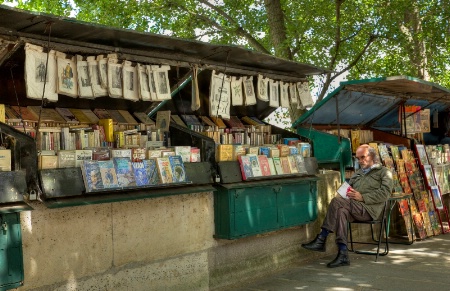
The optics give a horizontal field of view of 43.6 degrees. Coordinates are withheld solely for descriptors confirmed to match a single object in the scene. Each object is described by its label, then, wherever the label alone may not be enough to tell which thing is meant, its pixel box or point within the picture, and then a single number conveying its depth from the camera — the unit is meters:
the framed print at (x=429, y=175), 9.21
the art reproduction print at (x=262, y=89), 7.43
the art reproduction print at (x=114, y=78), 5.51
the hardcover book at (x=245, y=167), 6.27
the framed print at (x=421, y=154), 9.27
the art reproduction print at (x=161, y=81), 5.99
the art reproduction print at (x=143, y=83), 5.82
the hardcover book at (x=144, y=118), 6.59
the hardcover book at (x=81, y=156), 4.89
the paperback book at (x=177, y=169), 5.46
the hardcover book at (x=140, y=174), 5.12
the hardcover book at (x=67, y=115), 5.75
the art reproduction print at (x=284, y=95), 7.85
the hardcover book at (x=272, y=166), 6.65
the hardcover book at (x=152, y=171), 5.26
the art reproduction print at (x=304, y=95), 8.13
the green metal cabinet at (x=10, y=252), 4.03
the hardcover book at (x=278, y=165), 6.73
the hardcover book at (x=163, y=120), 6.50
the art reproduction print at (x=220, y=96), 6.75
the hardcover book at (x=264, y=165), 6.54
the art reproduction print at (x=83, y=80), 5.29
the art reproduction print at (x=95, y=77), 5.39
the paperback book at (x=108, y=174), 4.82
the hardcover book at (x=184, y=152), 5.77
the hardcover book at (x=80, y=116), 5.89
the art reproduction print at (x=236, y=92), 7.10
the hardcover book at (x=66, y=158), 4.76
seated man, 7.01
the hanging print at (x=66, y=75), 5.09
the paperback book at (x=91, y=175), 4.68
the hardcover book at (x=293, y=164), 6.97
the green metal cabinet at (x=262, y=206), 6.02
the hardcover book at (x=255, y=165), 6.41
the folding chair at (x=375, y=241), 7.20
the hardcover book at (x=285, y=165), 6.86
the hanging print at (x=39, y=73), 4.79
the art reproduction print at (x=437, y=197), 9.28
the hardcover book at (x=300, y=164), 7.11
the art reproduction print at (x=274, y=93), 7.65
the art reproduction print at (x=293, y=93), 8.02
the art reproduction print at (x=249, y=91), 7.27
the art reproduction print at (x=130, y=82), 5.68
